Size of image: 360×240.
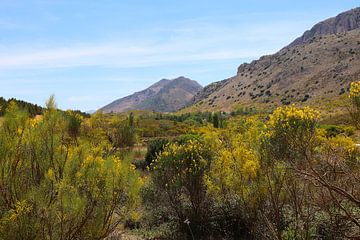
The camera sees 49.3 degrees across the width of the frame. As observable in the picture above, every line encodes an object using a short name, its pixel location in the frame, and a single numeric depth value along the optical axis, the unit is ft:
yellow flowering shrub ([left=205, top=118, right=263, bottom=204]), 37.31
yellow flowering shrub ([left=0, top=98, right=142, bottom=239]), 23.36
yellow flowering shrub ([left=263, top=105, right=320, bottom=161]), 31.27
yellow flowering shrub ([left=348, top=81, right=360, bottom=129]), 22.26
